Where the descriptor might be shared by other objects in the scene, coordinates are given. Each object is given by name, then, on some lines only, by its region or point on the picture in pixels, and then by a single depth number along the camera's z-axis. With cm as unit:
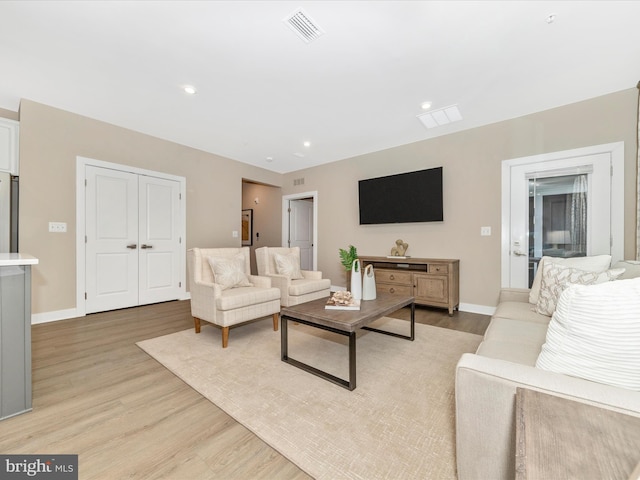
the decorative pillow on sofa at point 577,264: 212
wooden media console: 369
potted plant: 309
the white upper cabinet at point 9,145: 311
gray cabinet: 151
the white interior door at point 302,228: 634
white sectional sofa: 80
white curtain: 312
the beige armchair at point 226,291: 260
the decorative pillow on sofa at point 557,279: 185
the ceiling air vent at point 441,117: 330
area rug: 128
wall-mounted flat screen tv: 407
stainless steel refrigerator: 298
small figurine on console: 437
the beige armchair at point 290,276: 341
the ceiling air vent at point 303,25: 192
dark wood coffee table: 185
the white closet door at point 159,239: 408
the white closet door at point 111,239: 360
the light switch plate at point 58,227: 331
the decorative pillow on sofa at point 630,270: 186
